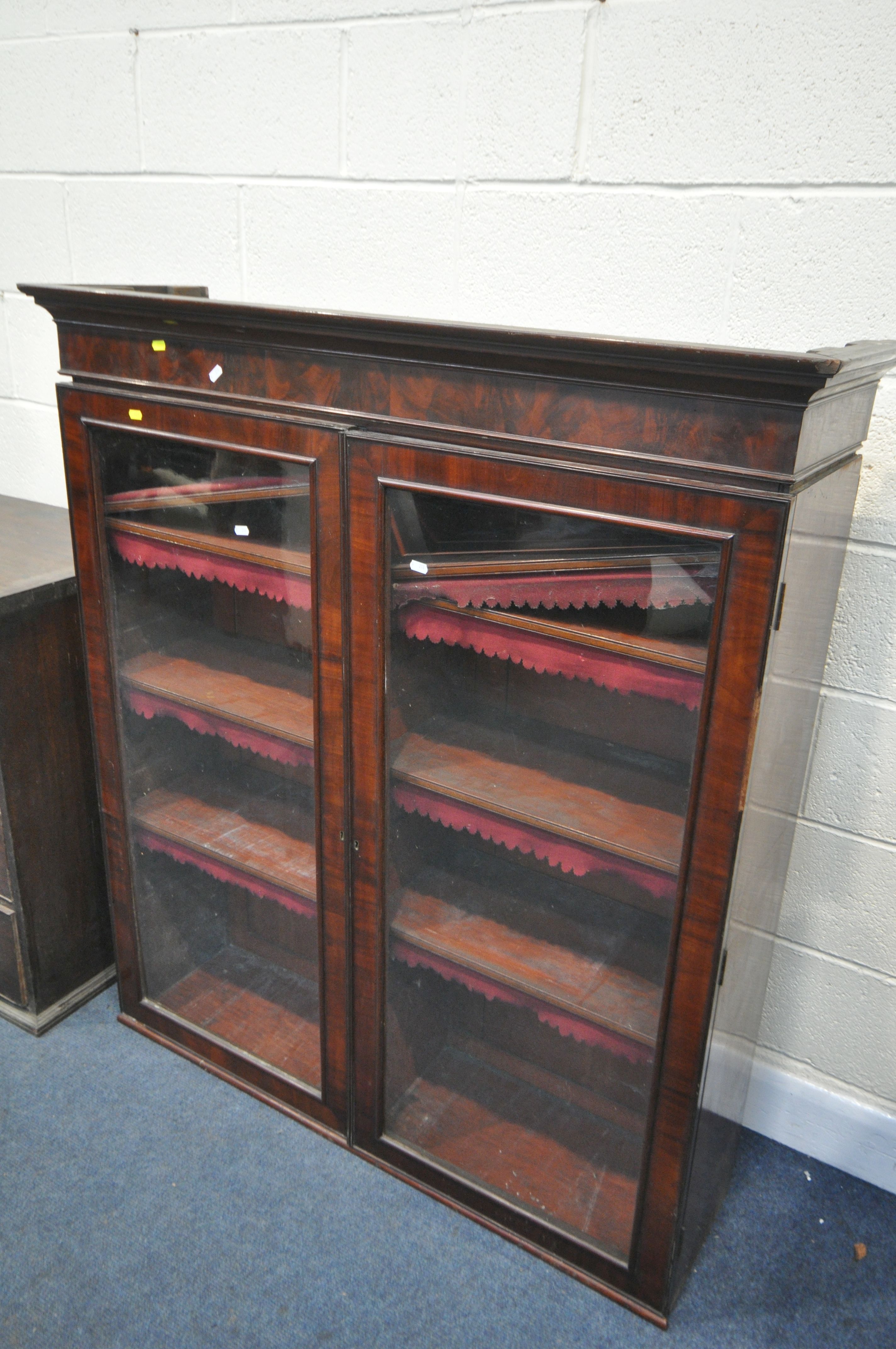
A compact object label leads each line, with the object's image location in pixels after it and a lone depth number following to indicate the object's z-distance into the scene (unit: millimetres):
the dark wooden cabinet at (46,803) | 1704
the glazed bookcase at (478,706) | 1055
